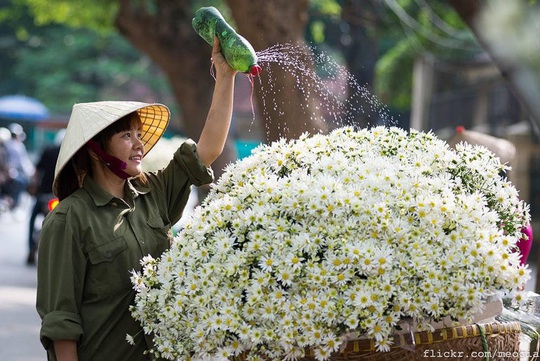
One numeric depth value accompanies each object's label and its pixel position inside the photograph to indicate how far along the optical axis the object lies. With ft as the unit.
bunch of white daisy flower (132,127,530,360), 18.65
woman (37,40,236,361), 22.76
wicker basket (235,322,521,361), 18.75
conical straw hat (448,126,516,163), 36.55
